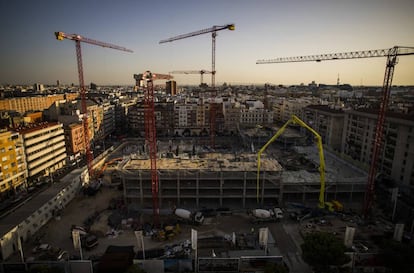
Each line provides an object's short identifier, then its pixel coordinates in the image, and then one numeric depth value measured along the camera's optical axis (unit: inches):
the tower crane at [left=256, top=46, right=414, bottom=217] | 1243.5
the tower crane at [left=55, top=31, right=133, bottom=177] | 1808.8
